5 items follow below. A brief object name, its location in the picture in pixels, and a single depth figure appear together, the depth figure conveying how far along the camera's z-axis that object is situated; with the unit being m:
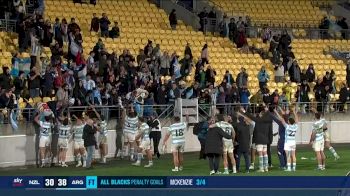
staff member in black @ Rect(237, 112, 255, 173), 31.59
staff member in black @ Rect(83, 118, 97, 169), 34.34
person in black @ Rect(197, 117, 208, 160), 33.68
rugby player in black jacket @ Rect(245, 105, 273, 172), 32.00
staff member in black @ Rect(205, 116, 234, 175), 30.65
